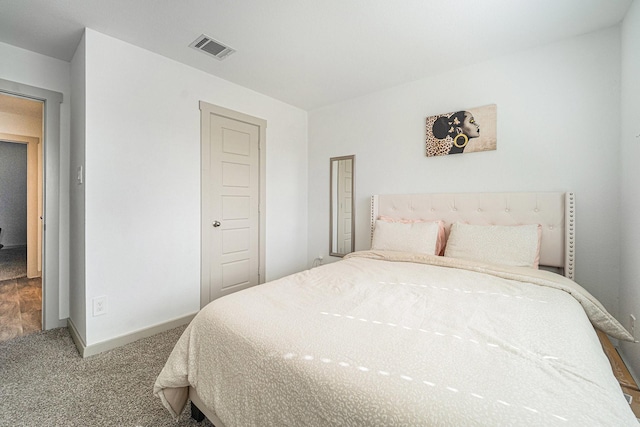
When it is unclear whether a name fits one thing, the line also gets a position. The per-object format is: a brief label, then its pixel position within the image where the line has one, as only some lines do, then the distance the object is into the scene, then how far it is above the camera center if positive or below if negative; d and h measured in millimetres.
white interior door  2807 +84
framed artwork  2480 +771
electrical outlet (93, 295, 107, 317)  2113 -743
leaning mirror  3482 +56
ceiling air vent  2221 +1398
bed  695 -465
